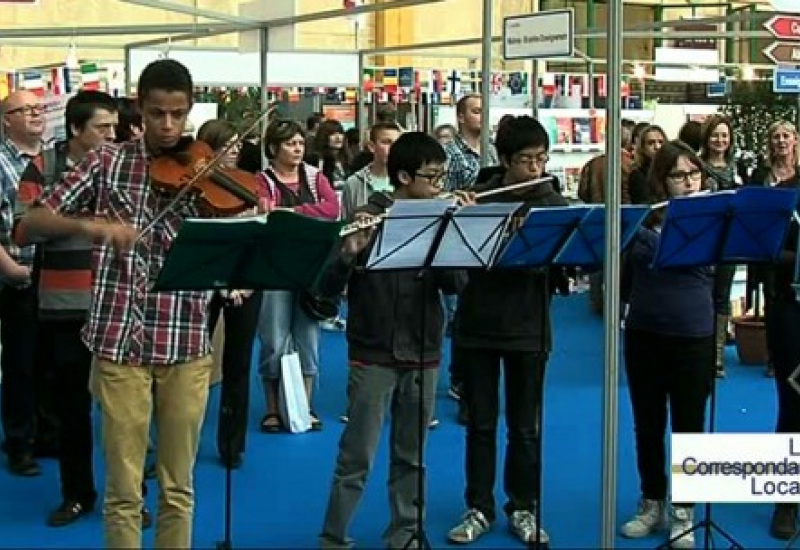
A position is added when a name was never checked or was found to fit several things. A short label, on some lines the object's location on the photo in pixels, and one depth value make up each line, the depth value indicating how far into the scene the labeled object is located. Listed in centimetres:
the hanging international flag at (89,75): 1099
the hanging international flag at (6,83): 1129
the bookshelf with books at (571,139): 1292
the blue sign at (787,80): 805
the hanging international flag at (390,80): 1469
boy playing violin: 361
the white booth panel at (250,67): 1083
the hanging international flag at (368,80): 1352
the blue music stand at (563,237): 418
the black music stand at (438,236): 406
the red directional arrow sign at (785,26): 707
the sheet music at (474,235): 409
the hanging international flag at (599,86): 1501
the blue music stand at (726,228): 423
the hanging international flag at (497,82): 1385
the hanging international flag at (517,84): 1393
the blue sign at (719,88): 1539
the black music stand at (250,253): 351
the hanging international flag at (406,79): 1444
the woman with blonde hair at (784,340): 488
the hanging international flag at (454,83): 1418
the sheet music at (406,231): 405
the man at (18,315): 568
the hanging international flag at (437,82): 1434
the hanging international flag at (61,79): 1106
